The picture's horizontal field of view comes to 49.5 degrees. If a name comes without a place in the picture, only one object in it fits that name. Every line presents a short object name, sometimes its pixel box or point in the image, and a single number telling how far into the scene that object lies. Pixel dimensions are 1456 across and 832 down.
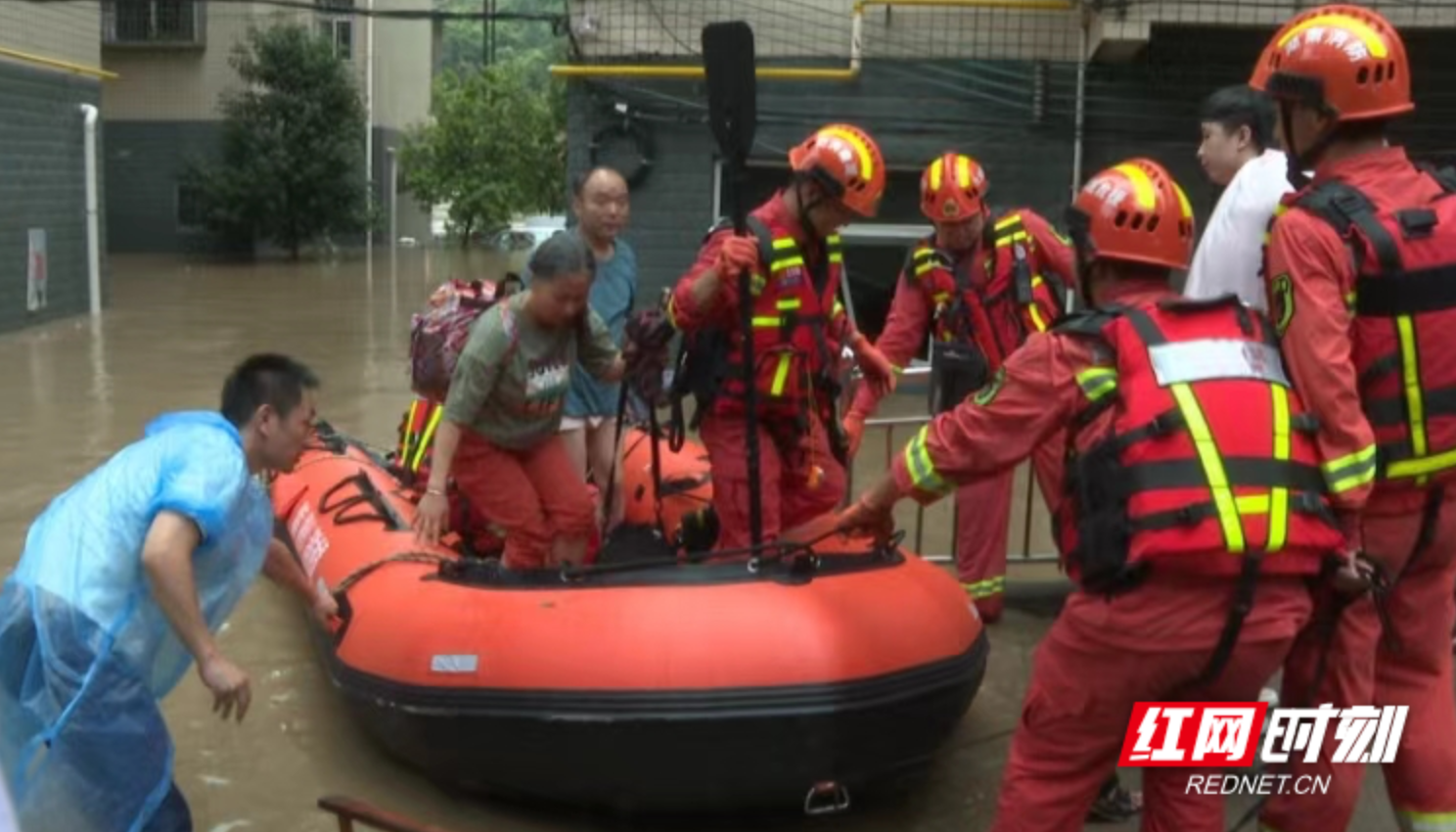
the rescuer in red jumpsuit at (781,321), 4.91
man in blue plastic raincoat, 3.38
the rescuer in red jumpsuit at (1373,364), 3.40
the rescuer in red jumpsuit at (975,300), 6.15
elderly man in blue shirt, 6.23
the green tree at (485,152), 34.38
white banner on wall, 16.59
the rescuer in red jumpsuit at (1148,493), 3.17
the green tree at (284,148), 27.95
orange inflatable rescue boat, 4.21
